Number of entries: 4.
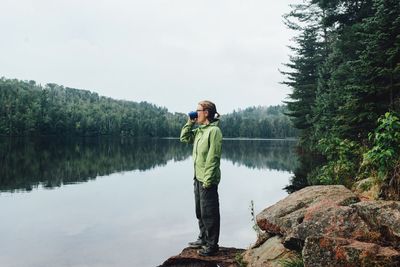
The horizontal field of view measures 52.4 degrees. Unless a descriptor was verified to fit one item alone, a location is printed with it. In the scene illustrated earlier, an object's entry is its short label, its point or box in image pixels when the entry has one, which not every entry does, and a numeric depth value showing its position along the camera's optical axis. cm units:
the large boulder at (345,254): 469
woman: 696
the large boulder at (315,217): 553
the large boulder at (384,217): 517
